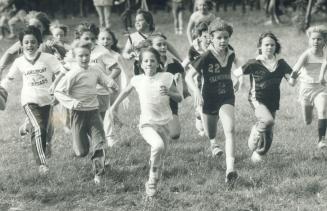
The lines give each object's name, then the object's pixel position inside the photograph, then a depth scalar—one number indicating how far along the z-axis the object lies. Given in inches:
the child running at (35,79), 622.2
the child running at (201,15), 959.1
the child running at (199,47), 721.8
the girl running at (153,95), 542.1
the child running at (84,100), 577.7
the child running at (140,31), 748.2
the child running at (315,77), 681.2
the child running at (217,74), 593.9
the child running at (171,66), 647.8
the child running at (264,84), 633.1
